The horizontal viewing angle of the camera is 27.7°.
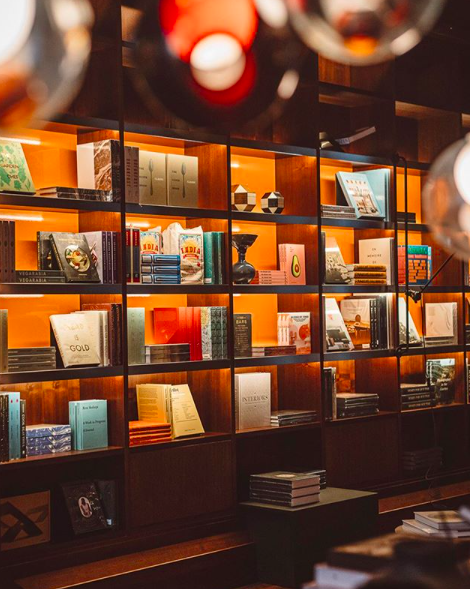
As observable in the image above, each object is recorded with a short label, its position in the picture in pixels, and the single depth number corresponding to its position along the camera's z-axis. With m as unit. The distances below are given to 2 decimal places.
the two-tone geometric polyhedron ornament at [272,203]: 5.12
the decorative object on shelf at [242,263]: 4.82
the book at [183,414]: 4.56
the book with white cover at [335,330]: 5.28
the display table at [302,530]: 4.38
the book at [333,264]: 5.31
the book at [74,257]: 4.13
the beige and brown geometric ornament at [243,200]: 4.92
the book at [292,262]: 5.11
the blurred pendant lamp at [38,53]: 0.98
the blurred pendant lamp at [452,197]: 2.11
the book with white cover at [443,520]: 3.60
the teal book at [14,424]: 3.90
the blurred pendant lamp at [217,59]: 1.35
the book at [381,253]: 5.62
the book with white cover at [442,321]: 5.98
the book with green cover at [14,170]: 3.96
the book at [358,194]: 5.51
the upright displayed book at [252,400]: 4.87
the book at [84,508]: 4.16
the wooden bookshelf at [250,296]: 4.28
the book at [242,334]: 4.81
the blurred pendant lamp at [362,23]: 1.21
